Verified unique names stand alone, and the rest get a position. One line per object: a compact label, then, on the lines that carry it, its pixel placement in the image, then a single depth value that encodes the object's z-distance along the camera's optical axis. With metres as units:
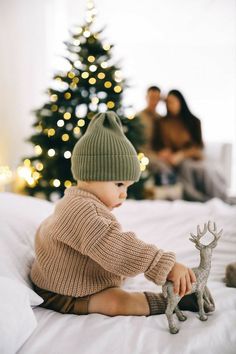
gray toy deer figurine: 0.99
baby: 1.01
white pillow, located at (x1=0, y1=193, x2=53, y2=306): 1.18
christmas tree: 2.79
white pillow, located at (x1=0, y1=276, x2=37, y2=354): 0.85
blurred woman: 4.34
